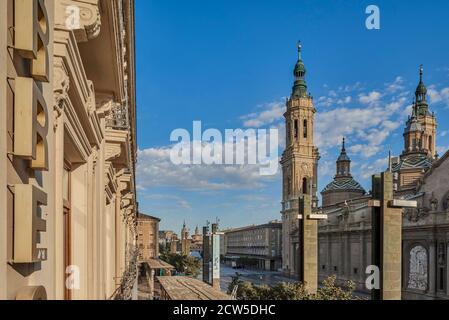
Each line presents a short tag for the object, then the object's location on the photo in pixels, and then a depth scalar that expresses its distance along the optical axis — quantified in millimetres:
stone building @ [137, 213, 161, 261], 77312
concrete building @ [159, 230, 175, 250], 136088
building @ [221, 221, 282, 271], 86375
